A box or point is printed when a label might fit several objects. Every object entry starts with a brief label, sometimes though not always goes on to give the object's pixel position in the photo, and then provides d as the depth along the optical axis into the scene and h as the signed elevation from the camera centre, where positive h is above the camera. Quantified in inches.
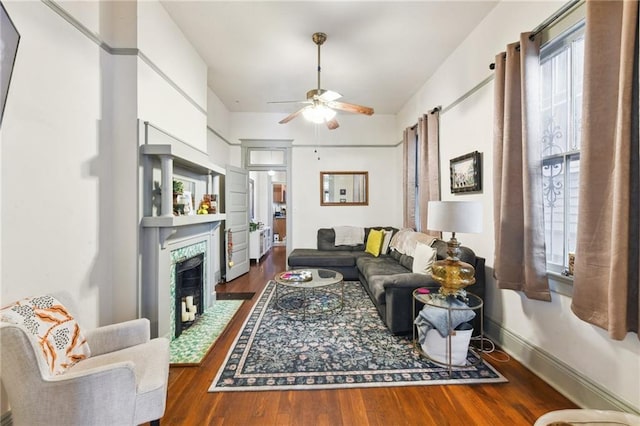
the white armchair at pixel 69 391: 46.9 -33.8
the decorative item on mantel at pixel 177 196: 103.5 +5.2
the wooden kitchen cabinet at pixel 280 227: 407.8 -26.8
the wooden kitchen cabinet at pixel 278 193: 417.1 +25.7
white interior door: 186.5 -9.2
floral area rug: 79.7 -50.7
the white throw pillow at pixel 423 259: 114.4 -21.8
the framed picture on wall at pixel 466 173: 113.5 +16.7
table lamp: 85.3 -5.9
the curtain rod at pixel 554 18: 71.8 +55.0
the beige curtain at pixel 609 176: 55.2 +7.5
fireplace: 108.6 -36.4
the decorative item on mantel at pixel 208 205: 125.6 +2.1
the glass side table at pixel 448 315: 84.8 -34.4
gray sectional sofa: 104.3 -32.2
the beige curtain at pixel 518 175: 81.3 +11.2
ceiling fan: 114.4 +46.6
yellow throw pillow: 187.6 -23.4
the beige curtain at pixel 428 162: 147.5 +27.3
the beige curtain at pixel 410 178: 183.3 +21.8
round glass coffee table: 126.7 -49.5
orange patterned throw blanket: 53.7 -25.7
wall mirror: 224.4 +18.0
